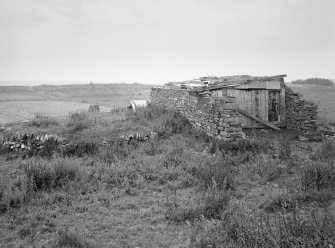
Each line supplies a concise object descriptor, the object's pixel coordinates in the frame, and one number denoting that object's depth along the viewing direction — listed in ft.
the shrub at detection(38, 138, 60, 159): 28.22
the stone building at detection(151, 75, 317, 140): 37.78
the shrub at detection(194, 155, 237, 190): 20.45
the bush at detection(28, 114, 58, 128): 39.57
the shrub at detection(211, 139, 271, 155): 29.12
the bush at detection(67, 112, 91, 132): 37.14
